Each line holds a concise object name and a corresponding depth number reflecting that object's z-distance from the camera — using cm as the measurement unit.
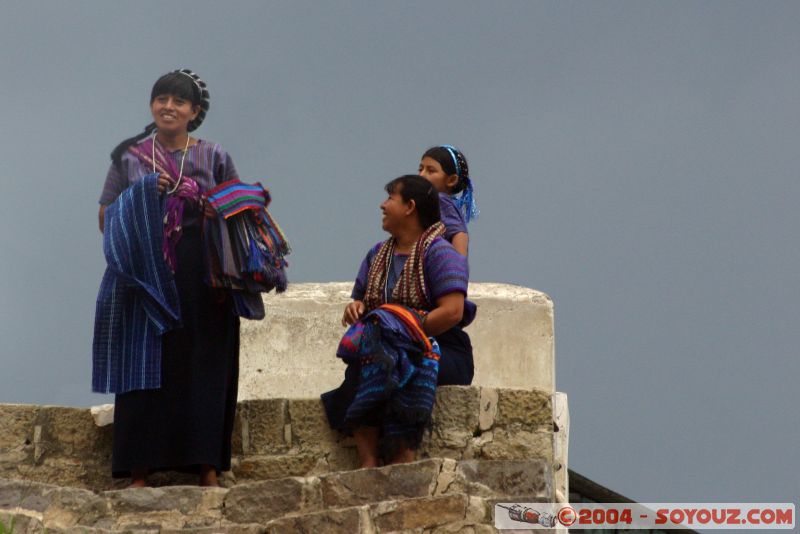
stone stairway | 1258
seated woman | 1357
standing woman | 1418
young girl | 1495
